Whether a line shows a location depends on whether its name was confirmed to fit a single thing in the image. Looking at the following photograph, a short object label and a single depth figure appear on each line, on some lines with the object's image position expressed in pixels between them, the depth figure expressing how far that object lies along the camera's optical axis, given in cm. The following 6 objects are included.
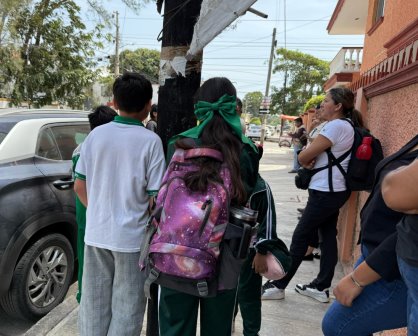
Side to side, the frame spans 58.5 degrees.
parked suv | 273
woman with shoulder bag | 297
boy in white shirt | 194
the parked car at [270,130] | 4755
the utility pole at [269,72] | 2495
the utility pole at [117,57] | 2127
